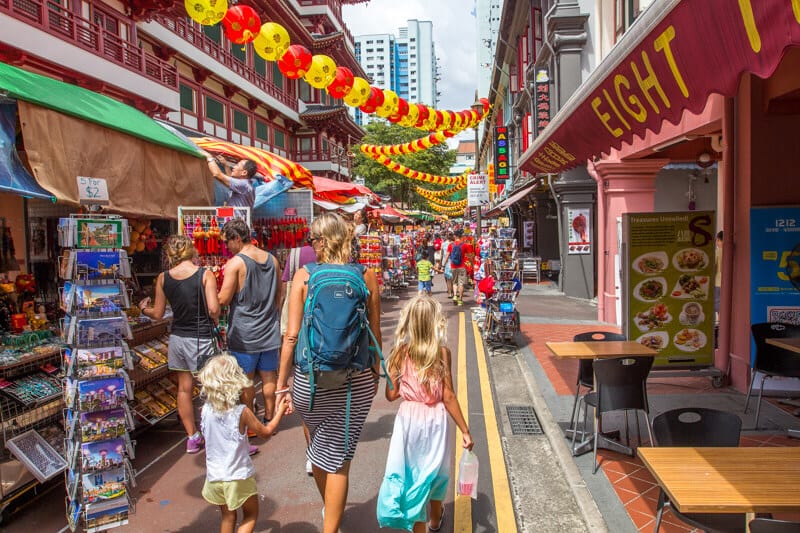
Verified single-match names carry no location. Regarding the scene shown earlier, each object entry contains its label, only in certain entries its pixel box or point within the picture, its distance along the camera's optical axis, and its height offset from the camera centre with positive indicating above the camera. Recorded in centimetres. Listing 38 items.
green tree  4484 +650
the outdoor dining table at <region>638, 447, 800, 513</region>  247 -114
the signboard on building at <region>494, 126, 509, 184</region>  2495 +392
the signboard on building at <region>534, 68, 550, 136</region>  1673 +417
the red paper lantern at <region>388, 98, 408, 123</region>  1352 +318
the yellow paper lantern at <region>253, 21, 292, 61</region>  878 +317
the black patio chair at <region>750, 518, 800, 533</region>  236 -120
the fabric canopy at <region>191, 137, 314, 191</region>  831 +134
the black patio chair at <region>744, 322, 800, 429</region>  563 -118
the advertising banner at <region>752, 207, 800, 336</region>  657 -31
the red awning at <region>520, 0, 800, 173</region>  282 +114
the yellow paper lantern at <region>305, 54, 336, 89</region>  1016 +310
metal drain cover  600 -198
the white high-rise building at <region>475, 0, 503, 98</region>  7281 +2929
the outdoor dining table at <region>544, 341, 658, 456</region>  509 -102
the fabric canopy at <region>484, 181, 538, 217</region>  2089 +168
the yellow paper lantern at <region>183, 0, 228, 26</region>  734 +306
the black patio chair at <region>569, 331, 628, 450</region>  540 -127
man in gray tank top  533 -65
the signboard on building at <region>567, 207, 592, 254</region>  1609 +25
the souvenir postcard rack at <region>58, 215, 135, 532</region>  382 -88
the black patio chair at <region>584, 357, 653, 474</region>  472 -122
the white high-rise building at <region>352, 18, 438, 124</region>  17288 +5655
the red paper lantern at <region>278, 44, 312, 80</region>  962 +312
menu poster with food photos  704 -60
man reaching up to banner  725 +83
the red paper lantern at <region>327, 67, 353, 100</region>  1090 +308
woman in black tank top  520 -59
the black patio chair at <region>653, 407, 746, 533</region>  337 -114
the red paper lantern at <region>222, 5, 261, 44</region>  815 +320
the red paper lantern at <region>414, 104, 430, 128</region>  1467 +332
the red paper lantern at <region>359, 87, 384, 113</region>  1232 +313
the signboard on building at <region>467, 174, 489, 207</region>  1889 +173
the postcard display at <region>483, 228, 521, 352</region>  979 -95
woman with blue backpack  326 -63
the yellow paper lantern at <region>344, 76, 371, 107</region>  1157 +307
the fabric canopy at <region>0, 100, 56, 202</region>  431 +65
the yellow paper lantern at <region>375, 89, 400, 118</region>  1291 +316
